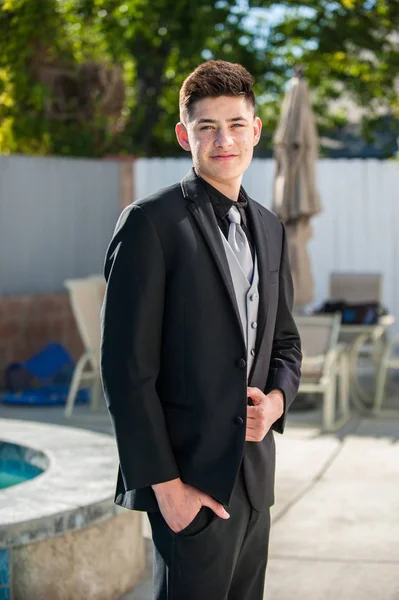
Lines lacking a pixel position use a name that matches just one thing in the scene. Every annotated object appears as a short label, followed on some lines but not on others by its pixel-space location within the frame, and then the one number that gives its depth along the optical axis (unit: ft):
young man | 7.25
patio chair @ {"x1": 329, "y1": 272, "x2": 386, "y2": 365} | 32.63
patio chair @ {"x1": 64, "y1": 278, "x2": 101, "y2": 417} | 26.89
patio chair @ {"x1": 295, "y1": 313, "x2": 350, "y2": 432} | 24.90
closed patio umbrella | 28.22
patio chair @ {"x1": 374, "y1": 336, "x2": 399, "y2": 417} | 27.09
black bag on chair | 28.14
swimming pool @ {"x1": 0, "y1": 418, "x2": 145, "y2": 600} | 12.20
